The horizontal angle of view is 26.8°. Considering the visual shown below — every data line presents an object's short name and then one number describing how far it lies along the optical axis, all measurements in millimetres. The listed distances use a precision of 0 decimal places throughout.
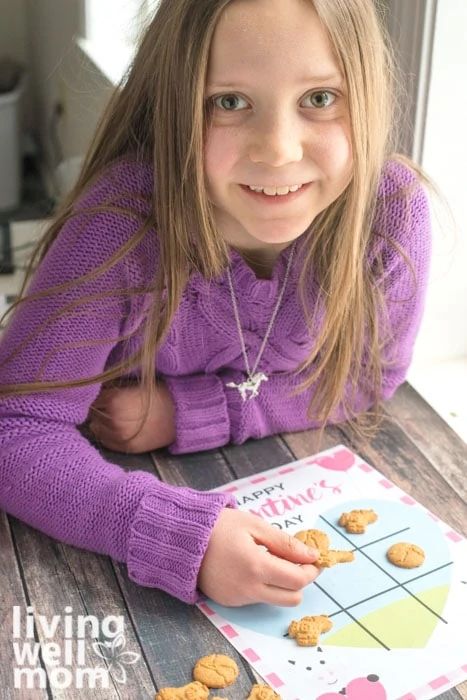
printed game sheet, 796
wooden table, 803
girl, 860
